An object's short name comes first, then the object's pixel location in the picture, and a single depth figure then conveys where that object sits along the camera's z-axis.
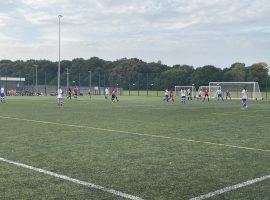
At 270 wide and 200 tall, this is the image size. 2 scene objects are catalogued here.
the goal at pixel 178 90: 74.18
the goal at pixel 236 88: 62.82
